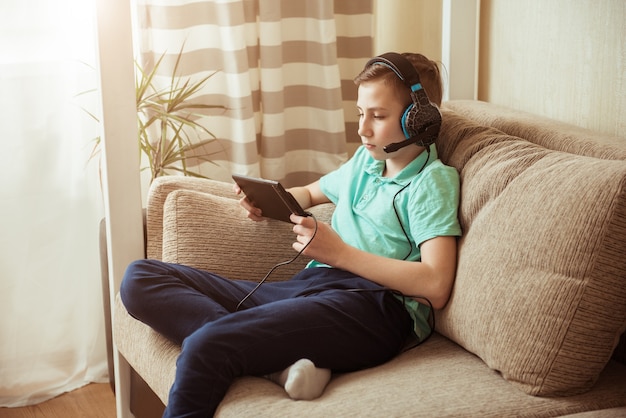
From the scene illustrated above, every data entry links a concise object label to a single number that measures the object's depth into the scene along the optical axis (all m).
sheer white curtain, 2.25
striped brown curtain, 2.48
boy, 1.45
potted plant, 2.34
